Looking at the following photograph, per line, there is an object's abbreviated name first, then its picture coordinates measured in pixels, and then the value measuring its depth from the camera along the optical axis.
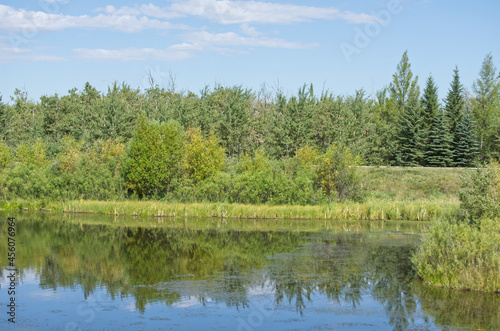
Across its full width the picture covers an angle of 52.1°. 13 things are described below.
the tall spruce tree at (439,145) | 52.73
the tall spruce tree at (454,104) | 54.59
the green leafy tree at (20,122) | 64.56
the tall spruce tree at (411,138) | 54.69
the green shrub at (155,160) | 37.41
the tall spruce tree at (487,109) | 58.97
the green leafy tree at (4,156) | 45.81
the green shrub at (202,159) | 38.19
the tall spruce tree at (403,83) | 74.81
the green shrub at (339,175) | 36.16
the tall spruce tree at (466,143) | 52.81
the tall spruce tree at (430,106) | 55.28
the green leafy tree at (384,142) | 59.53
